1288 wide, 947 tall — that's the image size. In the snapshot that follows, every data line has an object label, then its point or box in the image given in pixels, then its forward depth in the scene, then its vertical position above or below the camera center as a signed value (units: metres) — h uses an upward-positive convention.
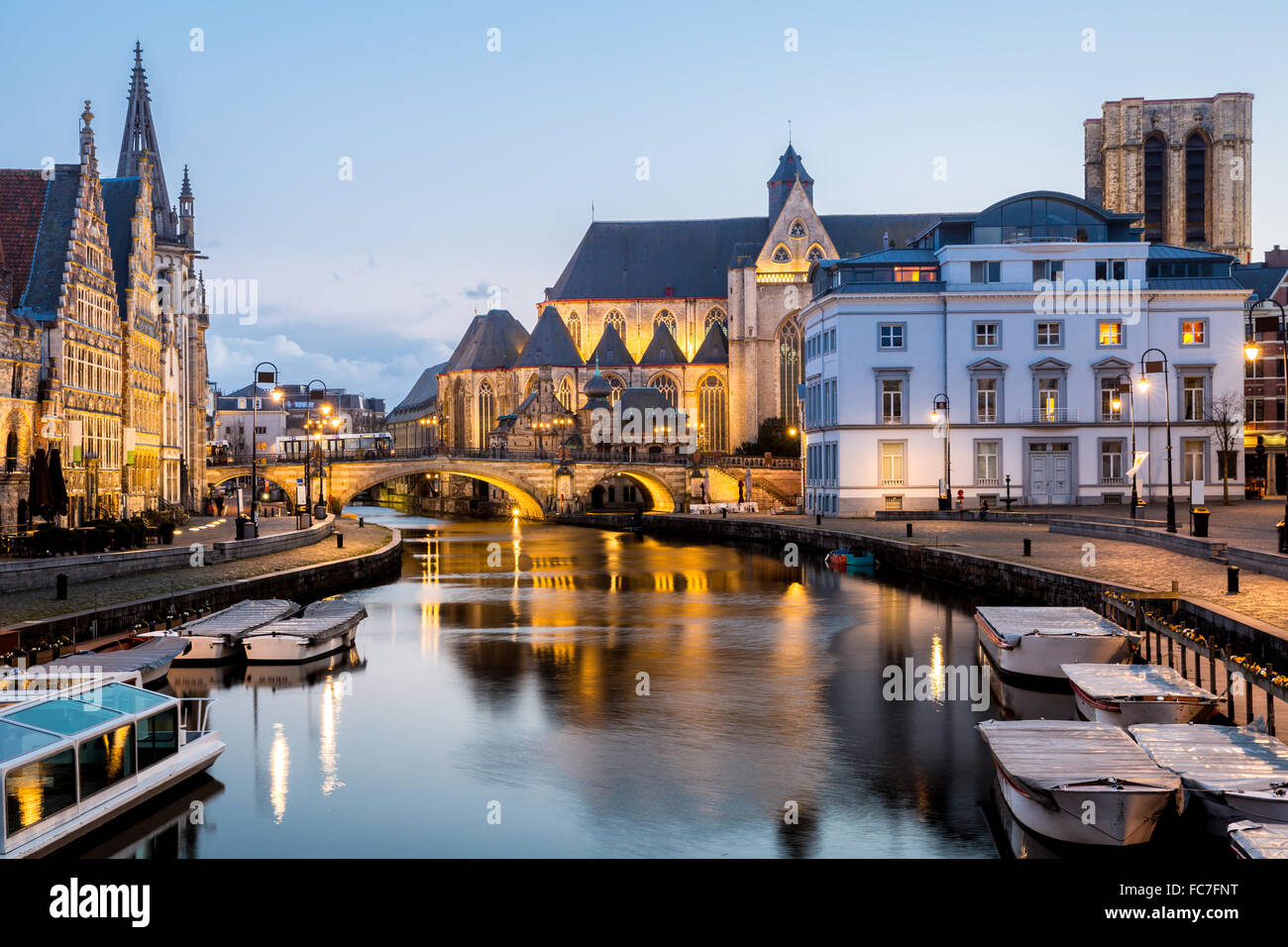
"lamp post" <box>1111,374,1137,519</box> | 61.75 +2.95
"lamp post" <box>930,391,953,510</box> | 60.70 +1.53
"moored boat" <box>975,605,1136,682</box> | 24.53 -3.75
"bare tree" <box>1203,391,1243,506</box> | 61.28 +1.60
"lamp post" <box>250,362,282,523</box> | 48.92 +3.19
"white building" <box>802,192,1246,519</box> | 62.41 +4.34
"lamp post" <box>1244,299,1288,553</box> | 30.92 +3.26
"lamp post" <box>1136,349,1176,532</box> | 62.27 +4.06
